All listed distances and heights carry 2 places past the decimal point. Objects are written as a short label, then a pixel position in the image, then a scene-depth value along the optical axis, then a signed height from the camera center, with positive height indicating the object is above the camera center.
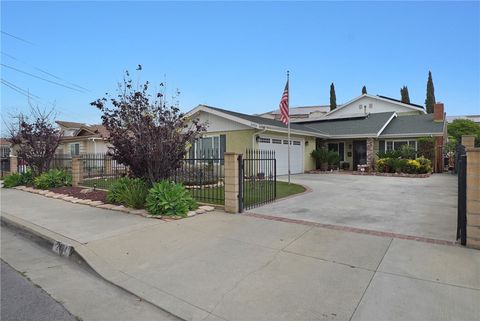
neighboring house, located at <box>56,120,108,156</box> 25.84 +1.36
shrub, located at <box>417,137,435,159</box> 19.52 +0.48
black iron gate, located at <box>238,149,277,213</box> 7.66 -1.15
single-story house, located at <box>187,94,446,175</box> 17.48 +1.43
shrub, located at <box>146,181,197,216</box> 7.22 -1.04
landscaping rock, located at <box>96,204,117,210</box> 8.37 -1.34
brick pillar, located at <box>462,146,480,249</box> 4.75 -0.66
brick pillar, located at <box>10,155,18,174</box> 17.31 -0.33
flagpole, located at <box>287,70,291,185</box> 14.14 +3.70
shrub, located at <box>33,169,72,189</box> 12.84 -0.90
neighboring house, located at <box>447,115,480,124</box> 60.66 +7.82
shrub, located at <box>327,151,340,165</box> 22.03 -0.10
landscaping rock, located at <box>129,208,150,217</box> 7.40 -1.36
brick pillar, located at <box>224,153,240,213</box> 7.52 -0.59
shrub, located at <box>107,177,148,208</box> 8.11 -0.96
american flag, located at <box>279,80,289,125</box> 14.33 +2.42
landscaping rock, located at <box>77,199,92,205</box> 9.27 -1.34
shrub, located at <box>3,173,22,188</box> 14.61 -1.05
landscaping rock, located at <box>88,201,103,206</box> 8.97 -1.33
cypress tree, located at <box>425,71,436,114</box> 43.53 +8.91
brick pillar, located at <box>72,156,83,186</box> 13.74 -0.61
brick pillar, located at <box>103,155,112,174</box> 13.22 -0.38
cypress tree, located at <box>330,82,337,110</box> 47.85 +9.20
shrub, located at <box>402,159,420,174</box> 18.05 -0.64
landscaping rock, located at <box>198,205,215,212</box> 7.85 -1.33
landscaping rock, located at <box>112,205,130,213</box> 7.89 -1.35
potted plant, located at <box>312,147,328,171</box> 22.06 -0.05
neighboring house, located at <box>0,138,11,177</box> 20.82 -0.40
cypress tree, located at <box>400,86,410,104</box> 45.81 +9.35
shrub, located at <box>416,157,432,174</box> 18.14 -0.58
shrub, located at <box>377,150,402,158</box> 19.81 +0.11
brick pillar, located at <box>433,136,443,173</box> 20.00 +0.01
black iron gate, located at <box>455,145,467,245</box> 4.96 -0.79
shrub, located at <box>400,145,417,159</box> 19.31 +0.22
